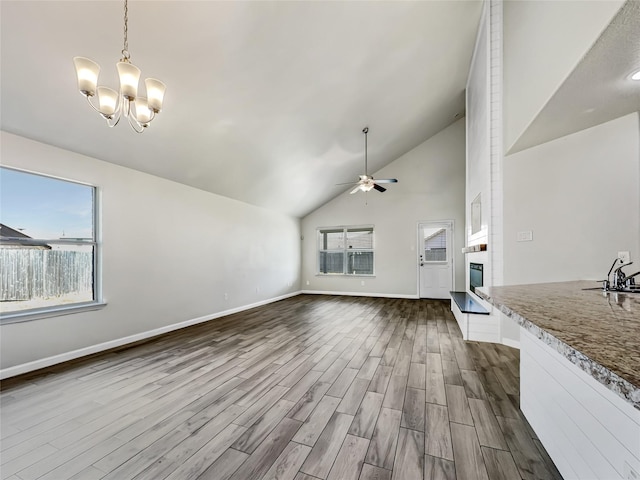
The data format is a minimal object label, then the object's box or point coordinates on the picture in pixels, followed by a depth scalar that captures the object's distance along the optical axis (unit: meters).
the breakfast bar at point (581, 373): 0.66
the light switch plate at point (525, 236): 3.36
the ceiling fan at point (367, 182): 5.08
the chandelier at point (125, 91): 1.79
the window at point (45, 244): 2.88
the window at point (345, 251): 7.97
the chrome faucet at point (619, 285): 1.88
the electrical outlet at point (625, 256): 2.65
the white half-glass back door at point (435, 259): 7.13
